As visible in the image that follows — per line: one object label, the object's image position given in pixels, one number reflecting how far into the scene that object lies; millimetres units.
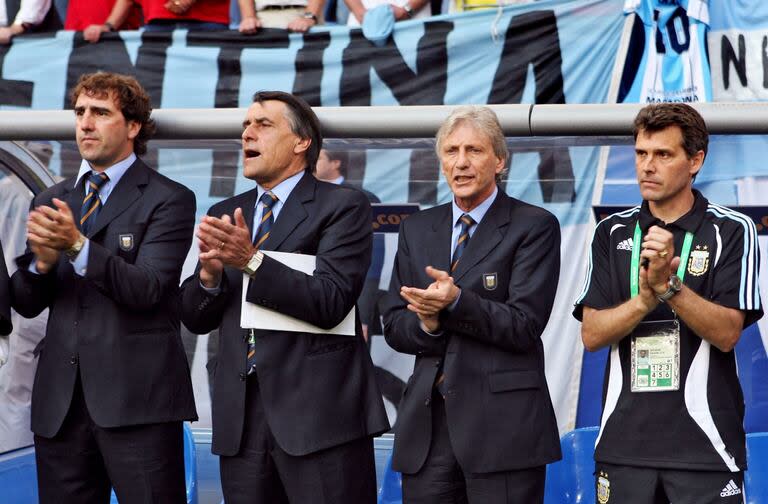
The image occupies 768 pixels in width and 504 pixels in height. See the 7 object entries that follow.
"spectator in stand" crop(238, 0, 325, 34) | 14477
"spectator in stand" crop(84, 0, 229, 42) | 14750
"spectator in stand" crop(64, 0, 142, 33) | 15312
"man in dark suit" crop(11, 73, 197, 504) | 8086
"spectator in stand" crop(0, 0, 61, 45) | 15242
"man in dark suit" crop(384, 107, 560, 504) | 7504
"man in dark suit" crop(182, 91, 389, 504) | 7699
